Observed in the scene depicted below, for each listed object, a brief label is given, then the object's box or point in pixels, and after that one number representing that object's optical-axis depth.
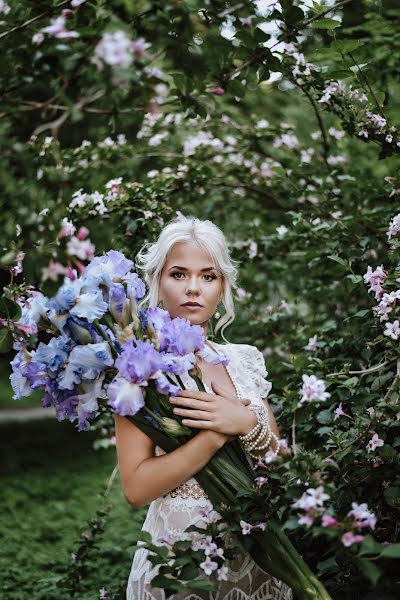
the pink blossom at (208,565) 1.60
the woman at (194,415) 1.71
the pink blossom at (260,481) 1.73
